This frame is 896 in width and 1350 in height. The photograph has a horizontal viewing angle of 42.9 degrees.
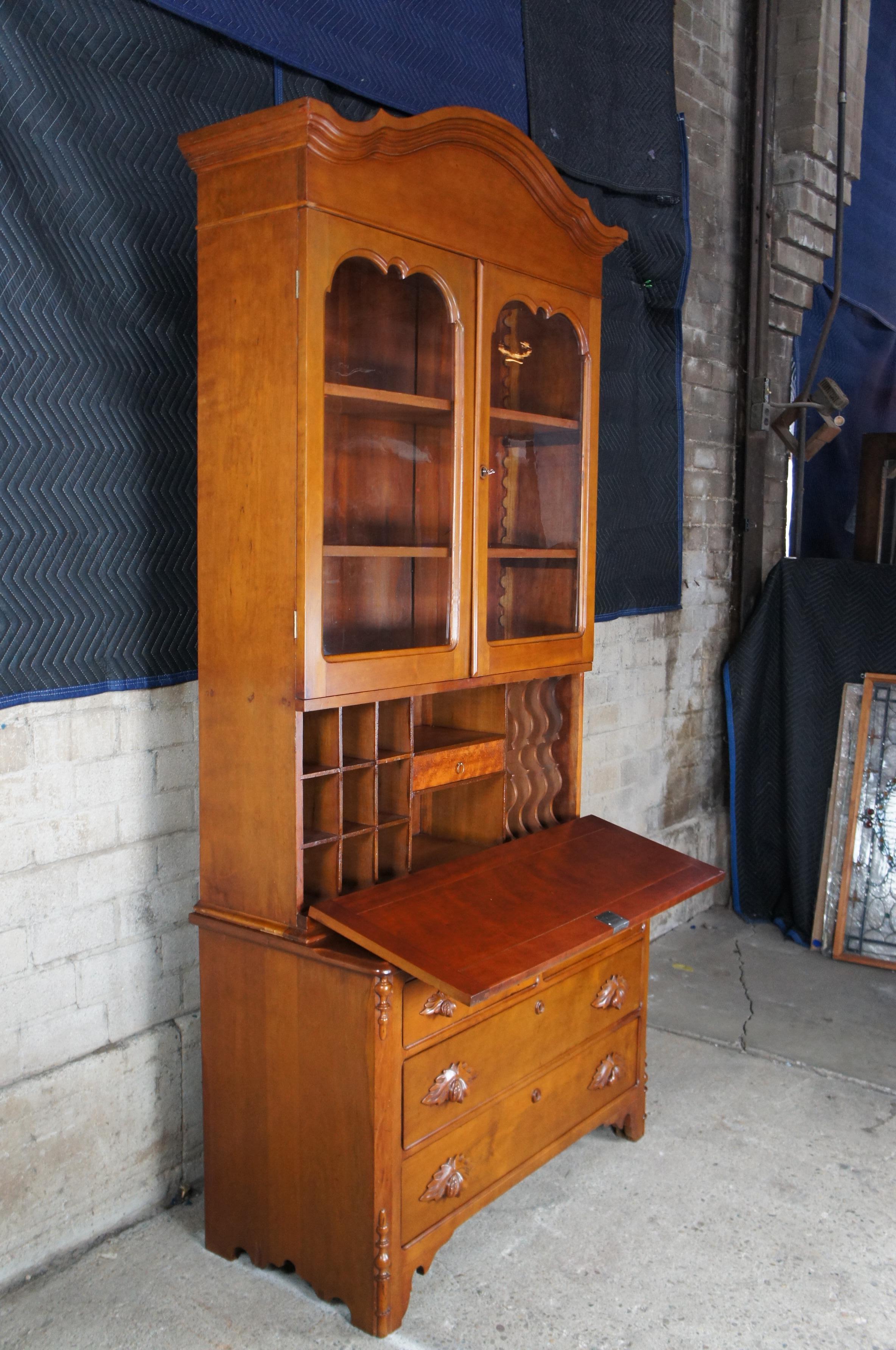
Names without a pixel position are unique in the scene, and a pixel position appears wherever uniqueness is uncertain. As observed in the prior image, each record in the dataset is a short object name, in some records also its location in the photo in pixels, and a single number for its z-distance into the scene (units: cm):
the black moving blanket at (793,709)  432
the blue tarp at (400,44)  246
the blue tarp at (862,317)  494
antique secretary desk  206
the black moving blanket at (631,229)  341
